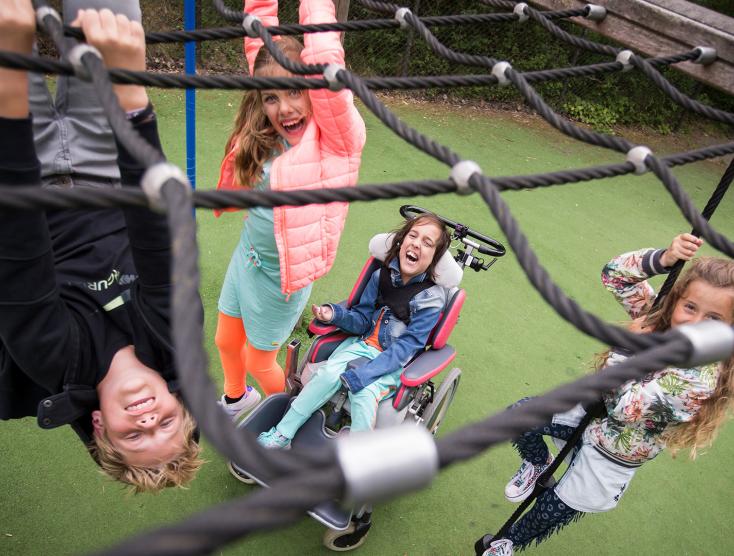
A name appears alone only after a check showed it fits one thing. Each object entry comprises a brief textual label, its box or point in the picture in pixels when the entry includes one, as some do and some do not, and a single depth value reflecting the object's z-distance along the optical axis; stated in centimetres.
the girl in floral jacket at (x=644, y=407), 112
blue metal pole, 162
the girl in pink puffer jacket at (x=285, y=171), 125
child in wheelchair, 149
